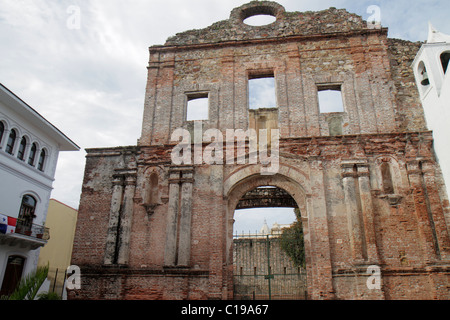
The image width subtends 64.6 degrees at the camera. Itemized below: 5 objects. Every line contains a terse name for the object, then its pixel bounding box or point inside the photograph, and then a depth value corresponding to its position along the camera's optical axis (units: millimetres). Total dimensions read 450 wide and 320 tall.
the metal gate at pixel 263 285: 16328
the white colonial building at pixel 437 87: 9500
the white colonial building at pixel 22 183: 14320
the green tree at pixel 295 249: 20694
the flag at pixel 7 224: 13359
